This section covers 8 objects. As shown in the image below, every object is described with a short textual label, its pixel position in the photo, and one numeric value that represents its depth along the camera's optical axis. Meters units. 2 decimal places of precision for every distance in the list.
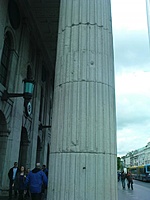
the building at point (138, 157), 94.50
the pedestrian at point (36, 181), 6.23
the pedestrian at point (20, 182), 8.34
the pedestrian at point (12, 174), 9.10
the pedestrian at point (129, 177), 20.06
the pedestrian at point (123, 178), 21.47
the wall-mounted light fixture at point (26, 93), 9.32
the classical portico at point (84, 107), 3.89
